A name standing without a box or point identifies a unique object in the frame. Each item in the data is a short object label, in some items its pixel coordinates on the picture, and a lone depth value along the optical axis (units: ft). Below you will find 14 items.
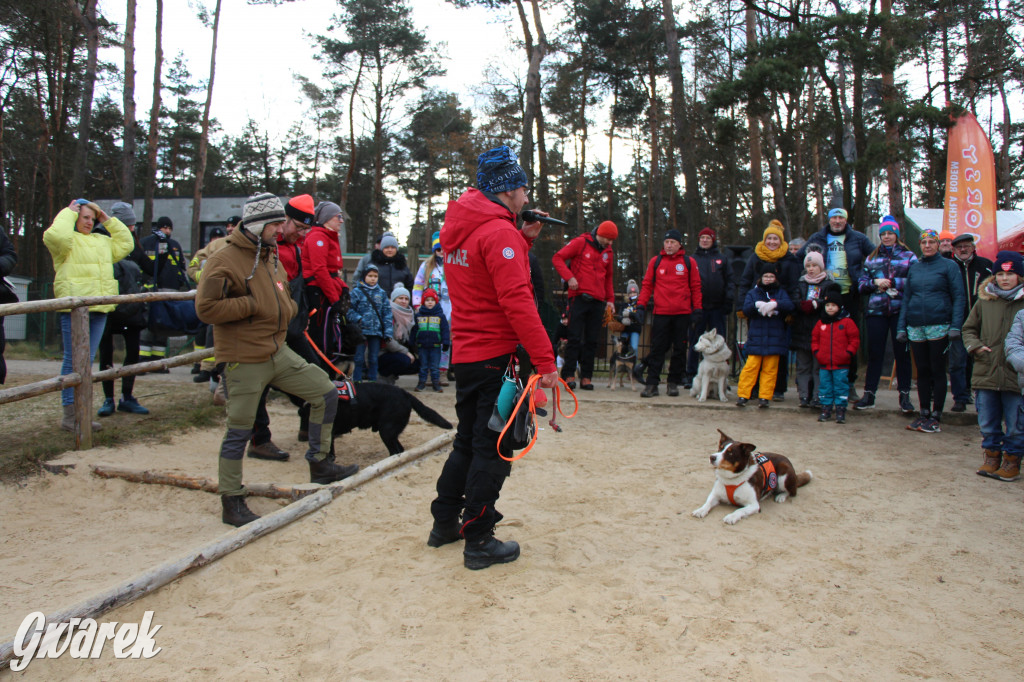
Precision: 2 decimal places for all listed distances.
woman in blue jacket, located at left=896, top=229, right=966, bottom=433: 22.84
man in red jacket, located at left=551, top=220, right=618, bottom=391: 28.91
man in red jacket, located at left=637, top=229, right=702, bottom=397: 28.91
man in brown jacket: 13.88
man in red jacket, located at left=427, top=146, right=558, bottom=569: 11.25
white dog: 28.50
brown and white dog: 15.01
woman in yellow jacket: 20.61
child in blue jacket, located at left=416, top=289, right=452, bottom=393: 30.40
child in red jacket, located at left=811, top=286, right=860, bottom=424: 24.22
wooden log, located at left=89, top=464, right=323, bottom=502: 15.96
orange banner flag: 35.37
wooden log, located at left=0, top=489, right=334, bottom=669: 10.12
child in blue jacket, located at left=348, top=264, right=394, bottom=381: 27.68
